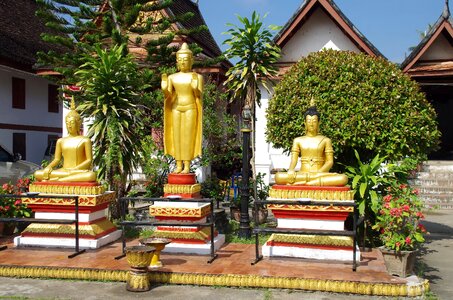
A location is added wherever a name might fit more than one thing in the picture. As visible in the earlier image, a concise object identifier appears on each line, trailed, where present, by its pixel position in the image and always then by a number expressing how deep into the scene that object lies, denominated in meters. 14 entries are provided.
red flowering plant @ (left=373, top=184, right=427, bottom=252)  6.61
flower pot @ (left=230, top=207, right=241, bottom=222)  10.64
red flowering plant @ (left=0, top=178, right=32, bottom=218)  8.65
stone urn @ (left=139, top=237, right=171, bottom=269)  6.23
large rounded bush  8.36
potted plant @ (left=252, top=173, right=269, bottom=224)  10.59
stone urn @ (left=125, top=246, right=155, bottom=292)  5.65
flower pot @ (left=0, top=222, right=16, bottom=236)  8.72
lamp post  8.80
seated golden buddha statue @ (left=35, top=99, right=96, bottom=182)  7.72
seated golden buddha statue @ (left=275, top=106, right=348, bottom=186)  7.00
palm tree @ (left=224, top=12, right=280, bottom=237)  9.94
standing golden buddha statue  7.73
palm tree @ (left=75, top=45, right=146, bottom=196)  8.70
